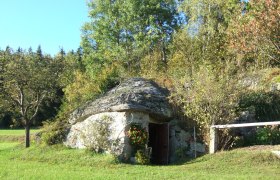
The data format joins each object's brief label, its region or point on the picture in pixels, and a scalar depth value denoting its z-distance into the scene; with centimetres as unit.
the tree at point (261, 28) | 1527
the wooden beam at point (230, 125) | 1454
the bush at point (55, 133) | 1956
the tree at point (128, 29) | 3734
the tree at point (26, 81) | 2311
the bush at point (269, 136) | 1677
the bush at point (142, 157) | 1625
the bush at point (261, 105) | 1895
